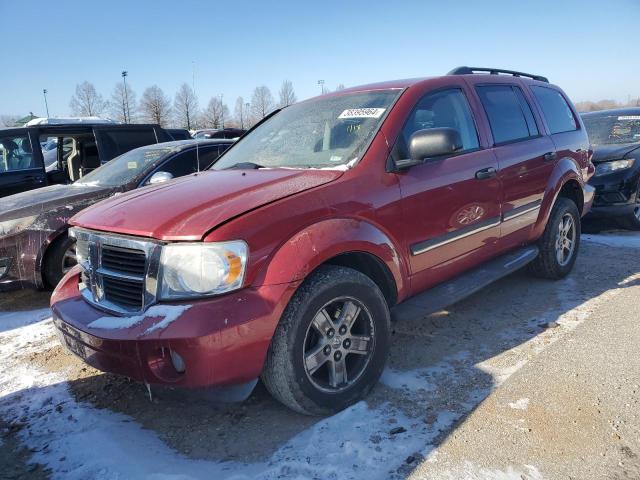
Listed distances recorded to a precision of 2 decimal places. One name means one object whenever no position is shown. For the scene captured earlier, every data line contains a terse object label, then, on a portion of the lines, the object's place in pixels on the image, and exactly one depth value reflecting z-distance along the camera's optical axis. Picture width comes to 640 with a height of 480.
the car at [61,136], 6.68
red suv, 2.27
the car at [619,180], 6.63
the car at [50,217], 4.62
